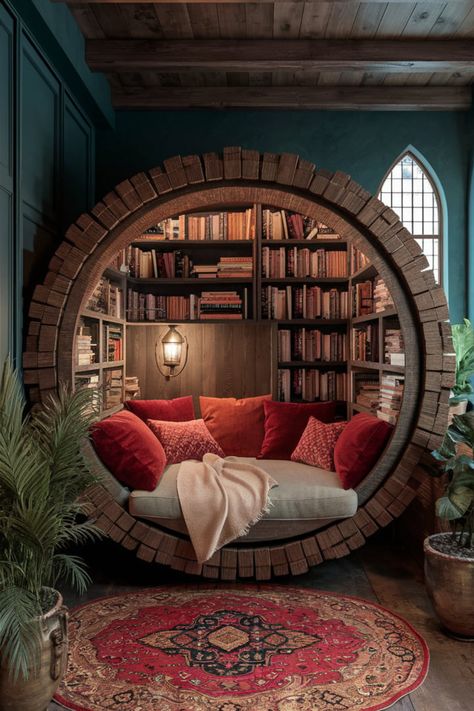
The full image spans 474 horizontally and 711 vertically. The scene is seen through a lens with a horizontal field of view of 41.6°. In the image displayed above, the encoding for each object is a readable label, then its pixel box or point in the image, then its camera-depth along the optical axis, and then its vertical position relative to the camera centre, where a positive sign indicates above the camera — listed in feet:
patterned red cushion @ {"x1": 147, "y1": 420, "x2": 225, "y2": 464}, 13.21 -1.95
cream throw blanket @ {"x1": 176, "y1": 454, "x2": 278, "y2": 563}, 10.69 -2.71
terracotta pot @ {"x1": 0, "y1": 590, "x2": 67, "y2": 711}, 6.77 -3.59
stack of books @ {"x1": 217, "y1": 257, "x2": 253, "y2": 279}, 16.46 +2.20
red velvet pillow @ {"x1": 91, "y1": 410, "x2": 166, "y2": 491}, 11.29 -1.92
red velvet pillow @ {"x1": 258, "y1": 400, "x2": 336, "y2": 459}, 14.12 -1.64
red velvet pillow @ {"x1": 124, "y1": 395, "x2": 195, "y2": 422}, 14.25 -1.37
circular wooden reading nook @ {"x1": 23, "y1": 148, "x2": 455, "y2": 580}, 10.99 +0.65
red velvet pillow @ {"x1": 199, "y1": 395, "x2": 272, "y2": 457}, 14.56 -1.72
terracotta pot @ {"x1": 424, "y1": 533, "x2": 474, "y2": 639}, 8.81 -3.43
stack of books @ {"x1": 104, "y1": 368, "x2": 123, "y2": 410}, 15.09 -0.92
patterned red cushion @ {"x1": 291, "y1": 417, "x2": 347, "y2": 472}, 12.89 -1.99
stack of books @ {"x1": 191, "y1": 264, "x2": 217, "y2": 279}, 16.47 +2.10
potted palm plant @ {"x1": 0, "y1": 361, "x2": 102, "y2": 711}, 6.75 -2.27
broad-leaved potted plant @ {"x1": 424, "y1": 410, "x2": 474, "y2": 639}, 8.84 -2.95
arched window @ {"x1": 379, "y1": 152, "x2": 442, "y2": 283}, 15.60 +3.79
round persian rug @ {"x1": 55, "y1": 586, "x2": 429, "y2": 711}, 7.45 -4.14
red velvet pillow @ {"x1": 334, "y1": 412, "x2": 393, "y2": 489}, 11.48 -1.88
